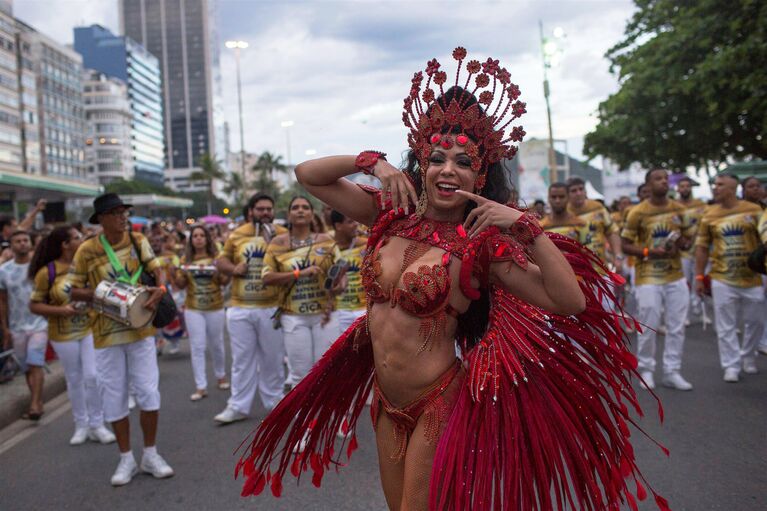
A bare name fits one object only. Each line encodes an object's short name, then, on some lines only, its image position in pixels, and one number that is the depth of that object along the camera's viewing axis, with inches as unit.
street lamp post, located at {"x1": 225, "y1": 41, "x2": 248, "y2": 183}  1464.1
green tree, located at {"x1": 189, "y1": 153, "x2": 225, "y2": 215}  3095.5
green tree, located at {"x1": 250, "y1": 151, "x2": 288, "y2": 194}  3189.0
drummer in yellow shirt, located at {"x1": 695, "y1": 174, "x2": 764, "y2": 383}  279.3
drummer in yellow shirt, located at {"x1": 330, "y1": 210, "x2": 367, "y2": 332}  260.8
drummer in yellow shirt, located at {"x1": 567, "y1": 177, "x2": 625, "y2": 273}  306.2
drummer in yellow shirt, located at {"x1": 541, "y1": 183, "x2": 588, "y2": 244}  299.7
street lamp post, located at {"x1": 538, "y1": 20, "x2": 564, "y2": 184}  1005.8
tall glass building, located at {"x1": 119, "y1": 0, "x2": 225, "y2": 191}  7327.8
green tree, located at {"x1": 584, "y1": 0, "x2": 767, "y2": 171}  591.1
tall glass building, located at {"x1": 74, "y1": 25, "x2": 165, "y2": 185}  5428.2
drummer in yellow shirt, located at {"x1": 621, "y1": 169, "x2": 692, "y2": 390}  273.0
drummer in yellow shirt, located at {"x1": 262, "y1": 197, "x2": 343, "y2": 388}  243.8
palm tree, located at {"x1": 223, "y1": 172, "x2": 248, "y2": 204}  3276.6
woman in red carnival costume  95.6
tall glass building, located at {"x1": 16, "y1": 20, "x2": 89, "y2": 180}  3344.0
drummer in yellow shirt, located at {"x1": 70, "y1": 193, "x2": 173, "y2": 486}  200.7
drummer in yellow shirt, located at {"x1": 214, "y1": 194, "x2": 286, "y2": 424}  258.1
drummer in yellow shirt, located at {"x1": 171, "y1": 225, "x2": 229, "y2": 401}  307.1
